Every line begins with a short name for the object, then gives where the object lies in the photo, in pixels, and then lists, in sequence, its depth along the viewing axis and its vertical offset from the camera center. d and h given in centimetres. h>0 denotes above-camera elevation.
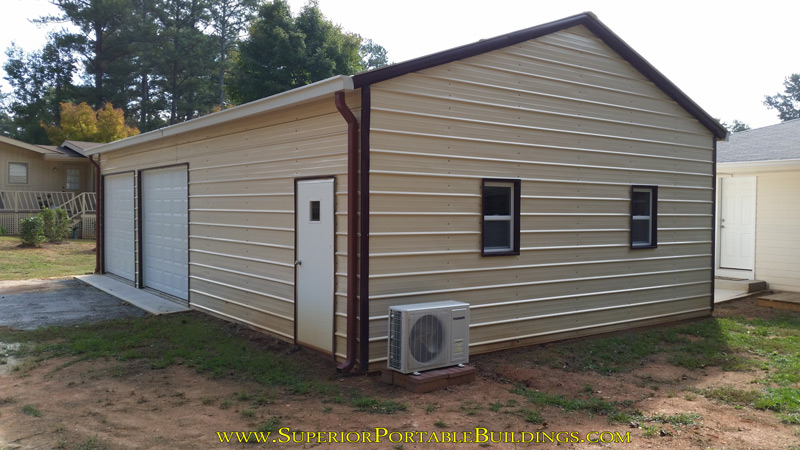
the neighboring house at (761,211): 1201 +4
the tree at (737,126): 5636 +796
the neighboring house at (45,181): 2425 +114
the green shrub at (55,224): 2091 -56
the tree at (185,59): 3653 +889
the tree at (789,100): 5419 +999
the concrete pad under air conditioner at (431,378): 599 -166
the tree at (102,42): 3449 +933
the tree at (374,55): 5272 +1325
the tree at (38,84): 3453 +707
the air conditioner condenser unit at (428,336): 613 -127
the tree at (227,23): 3962 +1208
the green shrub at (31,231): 1977 -75
